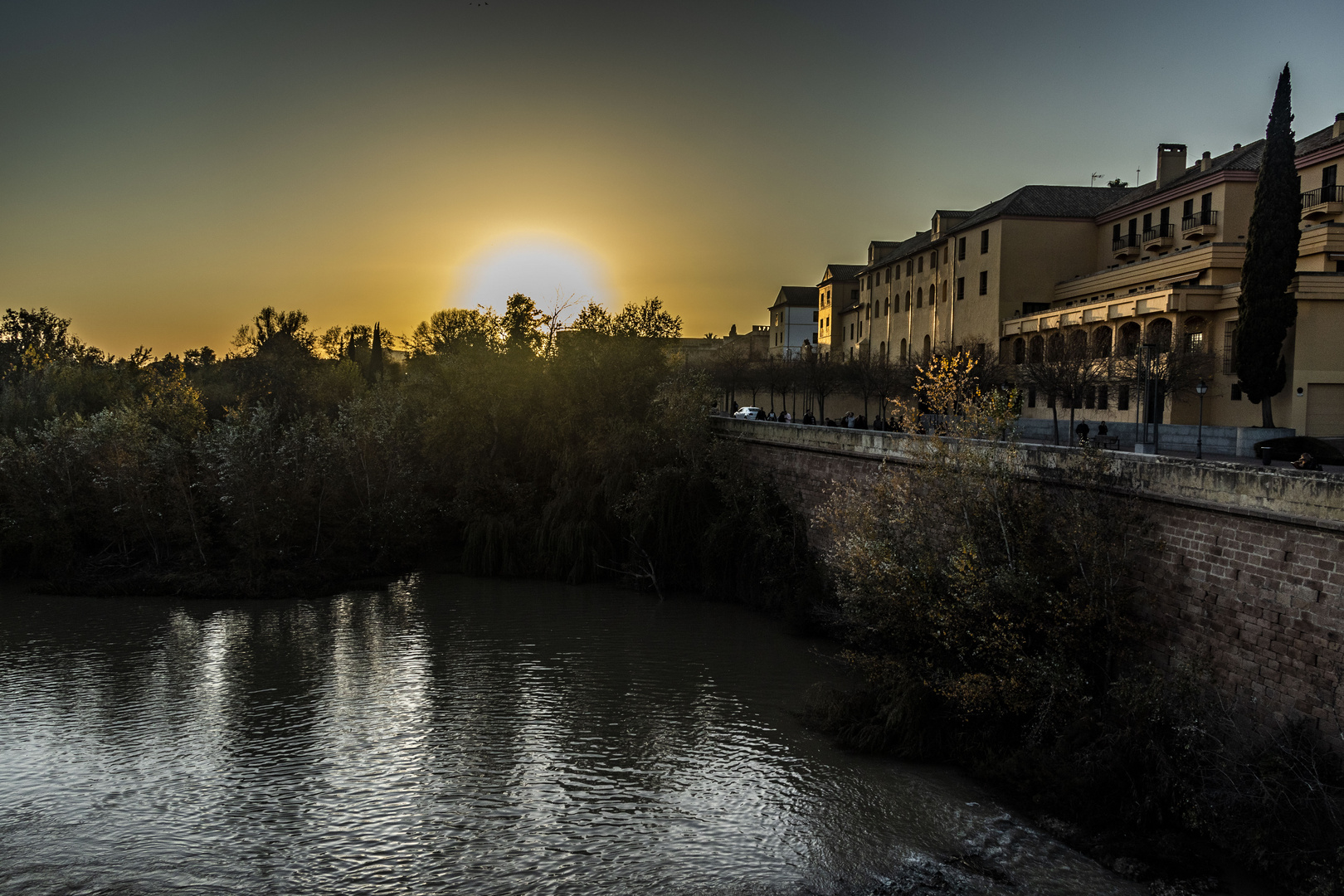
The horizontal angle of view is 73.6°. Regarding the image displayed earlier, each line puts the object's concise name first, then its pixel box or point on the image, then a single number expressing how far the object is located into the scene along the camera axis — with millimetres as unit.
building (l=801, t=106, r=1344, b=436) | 35562
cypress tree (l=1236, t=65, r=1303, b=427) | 32875
